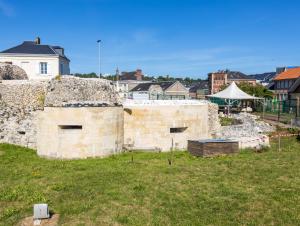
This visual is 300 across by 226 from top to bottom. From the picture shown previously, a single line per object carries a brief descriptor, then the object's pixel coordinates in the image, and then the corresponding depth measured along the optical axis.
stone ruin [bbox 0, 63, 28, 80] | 13.25
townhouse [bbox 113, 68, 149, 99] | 48.85
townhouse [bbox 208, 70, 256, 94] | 56.40
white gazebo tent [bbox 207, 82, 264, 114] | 21.88
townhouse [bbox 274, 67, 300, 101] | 40.98
